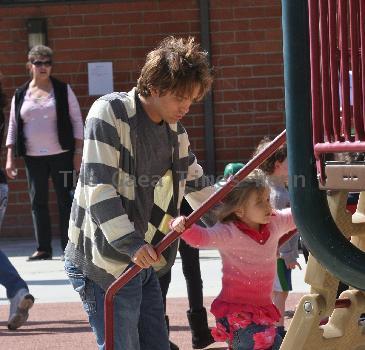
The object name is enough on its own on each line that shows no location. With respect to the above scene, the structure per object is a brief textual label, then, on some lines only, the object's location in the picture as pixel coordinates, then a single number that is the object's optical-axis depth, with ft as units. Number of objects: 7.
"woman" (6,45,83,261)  51.65
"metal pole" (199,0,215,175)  58.72
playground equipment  18.29
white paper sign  58.15
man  22.10
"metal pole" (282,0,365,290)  18.66
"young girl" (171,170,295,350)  27.90
